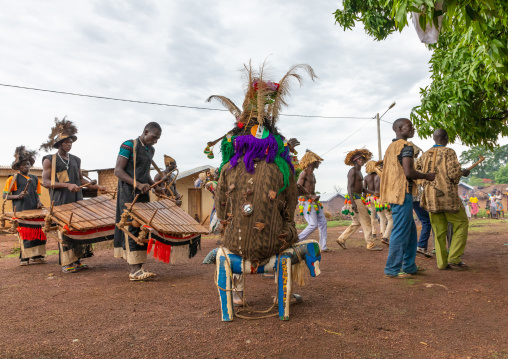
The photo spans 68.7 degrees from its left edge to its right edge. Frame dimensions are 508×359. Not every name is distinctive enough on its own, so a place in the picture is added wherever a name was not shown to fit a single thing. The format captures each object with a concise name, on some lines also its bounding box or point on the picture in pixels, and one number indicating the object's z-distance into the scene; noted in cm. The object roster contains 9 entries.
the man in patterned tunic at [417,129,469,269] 538
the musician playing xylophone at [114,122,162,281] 518
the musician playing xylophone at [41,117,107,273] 612
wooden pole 2339
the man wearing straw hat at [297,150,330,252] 793
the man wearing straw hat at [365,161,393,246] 872
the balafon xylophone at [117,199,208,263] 490
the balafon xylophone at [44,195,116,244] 544
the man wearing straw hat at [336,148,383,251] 841
